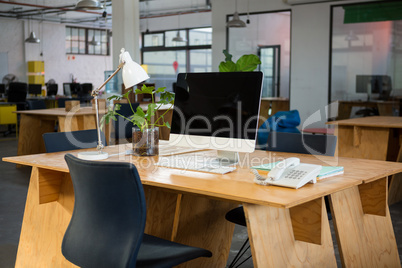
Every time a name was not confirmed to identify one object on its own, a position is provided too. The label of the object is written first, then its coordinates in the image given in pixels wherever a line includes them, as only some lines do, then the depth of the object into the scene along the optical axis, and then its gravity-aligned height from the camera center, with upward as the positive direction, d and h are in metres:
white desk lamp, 2.70 +0.08
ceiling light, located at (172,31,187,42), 15.09 +1.56
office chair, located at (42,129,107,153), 3.10 -0.34
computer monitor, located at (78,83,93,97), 15.40 -0.08
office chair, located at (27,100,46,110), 8.00 -0.28
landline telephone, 2.02 -0.36
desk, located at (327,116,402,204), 4.95 -0.51
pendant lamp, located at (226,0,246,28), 9.31 +1.28
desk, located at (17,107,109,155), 6.64 -0.50
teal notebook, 2.20 -0.38
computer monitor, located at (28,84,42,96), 14.75 -0.03
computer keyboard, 2.42 -0.40
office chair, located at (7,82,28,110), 12.27 -0.15
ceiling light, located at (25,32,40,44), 15.60 +1.58
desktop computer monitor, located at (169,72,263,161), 2.50 -0.11
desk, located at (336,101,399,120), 8.33 -0.27
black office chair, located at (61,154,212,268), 1.87 -0.53
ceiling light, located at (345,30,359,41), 8.73 +0.98
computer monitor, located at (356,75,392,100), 8.37 +0.10
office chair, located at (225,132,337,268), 3.02 -0.35
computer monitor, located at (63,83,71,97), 15.23 -0.02
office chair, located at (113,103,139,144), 6.07 -0.52
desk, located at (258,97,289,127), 10.08 -0.32
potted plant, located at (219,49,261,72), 3.10 +0.17
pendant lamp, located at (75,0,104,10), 7.36 +1.28
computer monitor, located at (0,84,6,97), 14.34 -0.03
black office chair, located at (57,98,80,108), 9.02 -0.28
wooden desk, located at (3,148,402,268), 2.04 -0.65
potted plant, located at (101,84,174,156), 2.91 -0.27
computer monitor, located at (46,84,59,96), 15.17 -0.02
